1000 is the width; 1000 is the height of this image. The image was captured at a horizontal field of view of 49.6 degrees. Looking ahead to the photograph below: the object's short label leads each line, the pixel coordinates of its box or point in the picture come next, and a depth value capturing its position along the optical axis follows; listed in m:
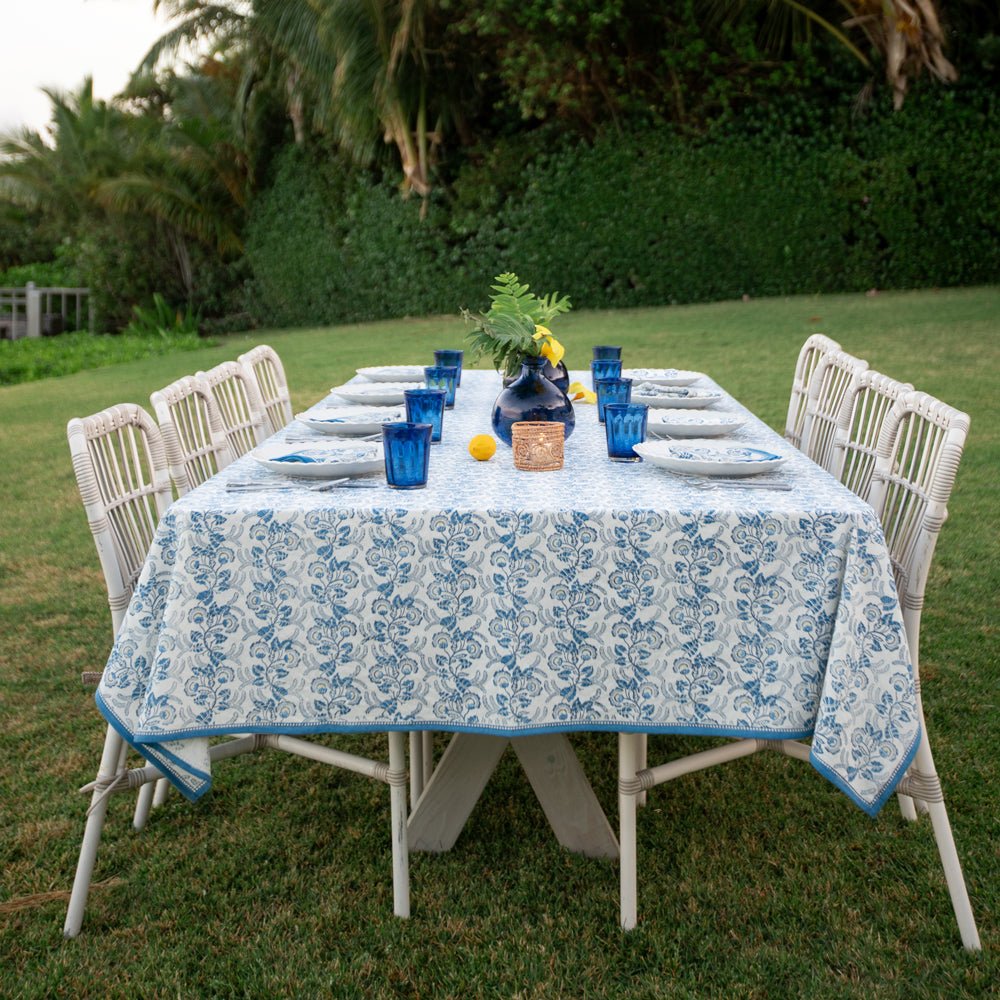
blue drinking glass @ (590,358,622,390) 3.38
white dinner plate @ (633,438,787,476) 2.21
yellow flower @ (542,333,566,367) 2.66
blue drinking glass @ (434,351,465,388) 3.55
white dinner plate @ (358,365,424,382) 3.87
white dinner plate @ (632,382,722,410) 3.24
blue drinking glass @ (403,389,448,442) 2.62
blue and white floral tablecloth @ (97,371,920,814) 1.99
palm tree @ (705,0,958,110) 11.52
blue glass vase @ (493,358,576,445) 2.67
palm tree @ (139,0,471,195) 13.20
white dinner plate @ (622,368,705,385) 3.61
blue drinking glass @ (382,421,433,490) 2.13
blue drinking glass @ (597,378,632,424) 2.76
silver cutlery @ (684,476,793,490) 2.16
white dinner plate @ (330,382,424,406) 3.37
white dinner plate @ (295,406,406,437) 2.77
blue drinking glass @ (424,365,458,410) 3.39
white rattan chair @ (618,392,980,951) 2.15
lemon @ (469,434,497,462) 2.44
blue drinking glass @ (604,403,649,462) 2.43
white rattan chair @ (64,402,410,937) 2.21
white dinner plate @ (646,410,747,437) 2.71
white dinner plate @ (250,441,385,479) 2.24
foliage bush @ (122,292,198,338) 16.83
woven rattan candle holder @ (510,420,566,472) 2.33
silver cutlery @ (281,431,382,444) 2.74
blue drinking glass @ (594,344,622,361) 3.48
